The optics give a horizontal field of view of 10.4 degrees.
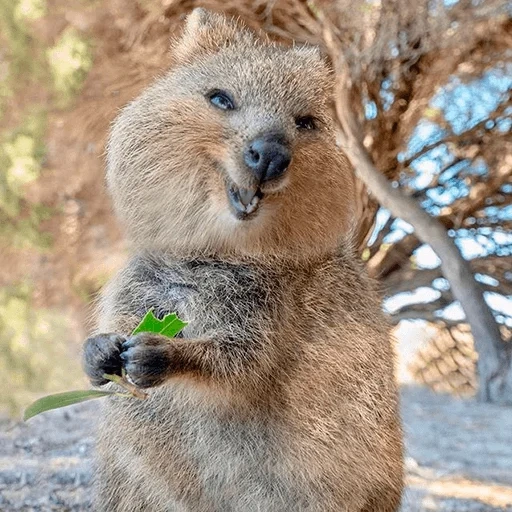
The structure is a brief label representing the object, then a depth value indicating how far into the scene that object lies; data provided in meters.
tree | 2.77
